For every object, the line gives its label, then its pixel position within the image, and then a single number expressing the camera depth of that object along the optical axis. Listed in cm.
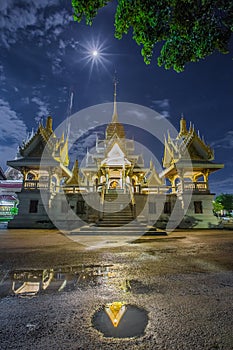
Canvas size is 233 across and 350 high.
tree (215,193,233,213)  5628
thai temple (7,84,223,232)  1509
